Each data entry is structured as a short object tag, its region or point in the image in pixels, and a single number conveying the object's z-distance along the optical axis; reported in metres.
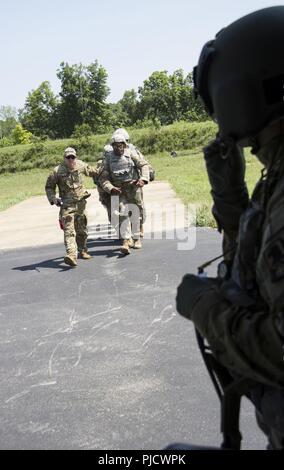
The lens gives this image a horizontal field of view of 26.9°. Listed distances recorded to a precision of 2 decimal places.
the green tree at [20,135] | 76.92
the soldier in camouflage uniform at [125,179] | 8.70
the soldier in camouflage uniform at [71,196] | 8.41
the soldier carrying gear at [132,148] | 8.82
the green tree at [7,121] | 108.19
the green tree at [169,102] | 79.88
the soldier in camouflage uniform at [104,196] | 9.04
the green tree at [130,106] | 82.43
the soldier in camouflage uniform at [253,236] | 1.35
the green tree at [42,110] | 71.94
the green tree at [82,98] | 71.38
